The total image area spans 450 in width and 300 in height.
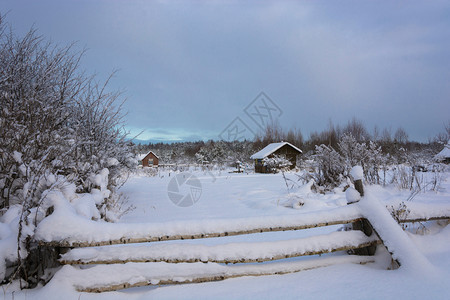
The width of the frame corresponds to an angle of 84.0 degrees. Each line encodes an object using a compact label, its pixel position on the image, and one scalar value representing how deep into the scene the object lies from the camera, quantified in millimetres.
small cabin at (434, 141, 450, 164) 16844
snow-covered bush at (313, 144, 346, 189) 7945
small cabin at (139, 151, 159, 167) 46509
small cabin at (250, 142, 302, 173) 24062
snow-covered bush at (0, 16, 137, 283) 2869
